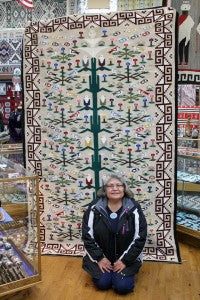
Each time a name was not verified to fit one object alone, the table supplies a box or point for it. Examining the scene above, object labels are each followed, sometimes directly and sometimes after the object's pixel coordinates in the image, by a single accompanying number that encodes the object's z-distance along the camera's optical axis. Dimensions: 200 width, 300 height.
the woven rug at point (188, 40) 4.56
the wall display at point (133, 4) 9.15
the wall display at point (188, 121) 6.65
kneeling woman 3.87
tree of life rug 4.36
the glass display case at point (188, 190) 4.99
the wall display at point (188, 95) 7.26
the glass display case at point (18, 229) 3.58
